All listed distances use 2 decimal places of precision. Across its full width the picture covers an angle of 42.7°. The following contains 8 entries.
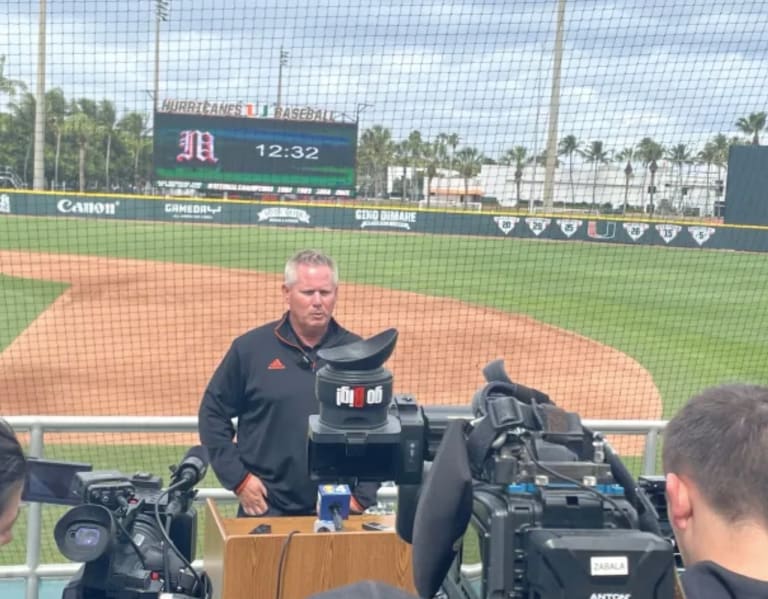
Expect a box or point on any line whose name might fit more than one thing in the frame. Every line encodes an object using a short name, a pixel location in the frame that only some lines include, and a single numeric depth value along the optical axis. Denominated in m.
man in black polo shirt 3.47
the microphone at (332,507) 2.87
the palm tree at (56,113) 24.44
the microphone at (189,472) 2.21
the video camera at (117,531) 1.93
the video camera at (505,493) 1.39
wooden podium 2.70
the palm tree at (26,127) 23.88
